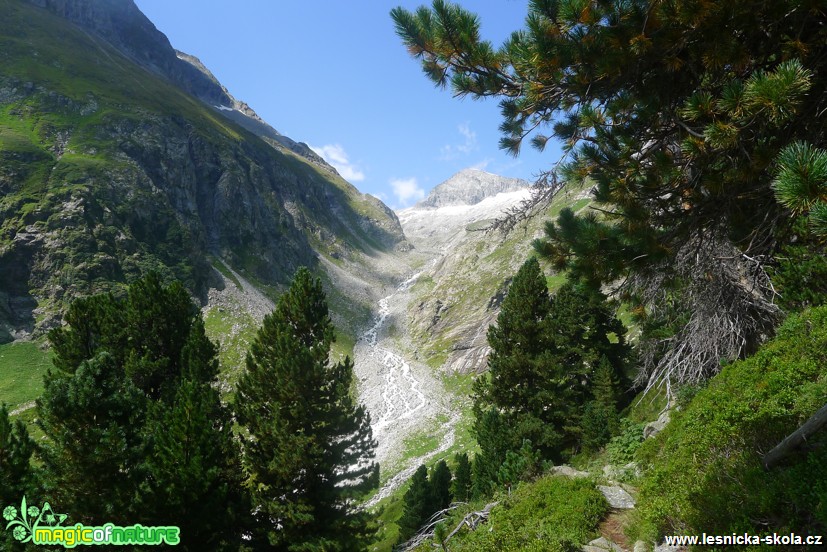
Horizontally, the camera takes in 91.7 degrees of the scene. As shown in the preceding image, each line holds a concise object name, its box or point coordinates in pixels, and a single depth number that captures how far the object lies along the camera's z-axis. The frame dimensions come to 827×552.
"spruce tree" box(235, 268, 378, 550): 17.56
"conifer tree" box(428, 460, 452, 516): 25.94
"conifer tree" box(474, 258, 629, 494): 21.77
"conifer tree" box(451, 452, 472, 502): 24.14
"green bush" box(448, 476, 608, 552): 8.37
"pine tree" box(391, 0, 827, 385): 5.16
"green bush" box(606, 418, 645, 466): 14.98
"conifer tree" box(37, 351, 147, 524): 11.70
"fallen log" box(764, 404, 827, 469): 5.33
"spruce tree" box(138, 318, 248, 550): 13.47
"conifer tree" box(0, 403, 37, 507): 11.15
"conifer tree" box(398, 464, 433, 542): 24.83
